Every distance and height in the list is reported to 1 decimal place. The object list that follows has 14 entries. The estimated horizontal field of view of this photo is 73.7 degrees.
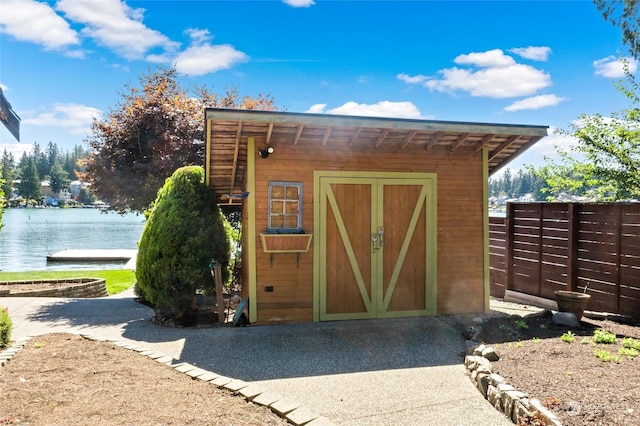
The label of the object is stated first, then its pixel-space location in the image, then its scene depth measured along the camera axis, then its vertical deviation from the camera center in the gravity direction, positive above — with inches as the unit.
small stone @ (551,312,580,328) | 214.1 -56.8
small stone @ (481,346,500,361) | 166.2 -57.7
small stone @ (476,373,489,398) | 143.6 -60.1
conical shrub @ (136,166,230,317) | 257.0 -24.7
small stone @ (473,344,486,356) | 173.8 -58.6
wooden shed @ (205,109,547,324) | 234.1 -2.3
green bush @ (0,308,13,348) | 194.1 -56.1
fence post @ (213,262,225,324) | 251.9 -47.8
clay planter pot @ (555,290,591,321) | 225.8 -50.5
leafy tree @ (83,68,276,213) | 423.5 +61.0
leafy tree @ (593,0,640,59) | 242.5 +108.8
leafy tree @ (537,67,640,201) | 284.7 +35.9
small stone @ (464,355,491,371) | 159.6 -59.2
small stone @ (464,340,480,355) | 181.3 -60.7
